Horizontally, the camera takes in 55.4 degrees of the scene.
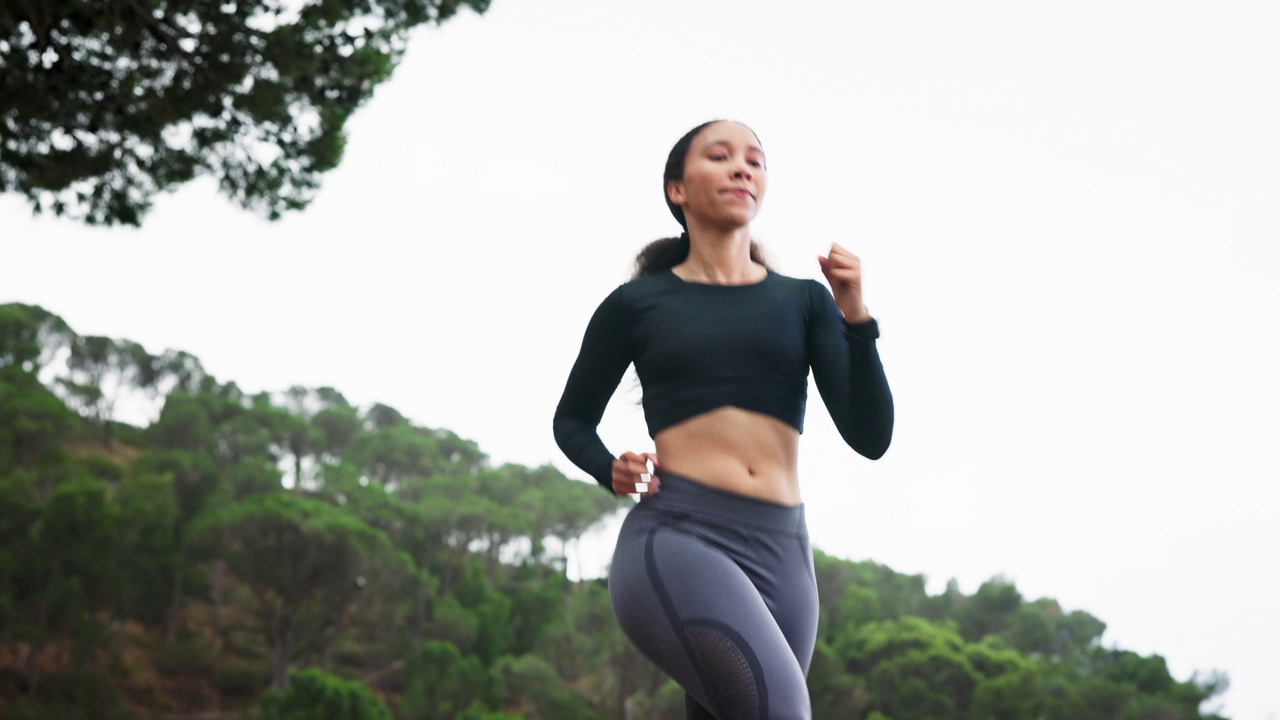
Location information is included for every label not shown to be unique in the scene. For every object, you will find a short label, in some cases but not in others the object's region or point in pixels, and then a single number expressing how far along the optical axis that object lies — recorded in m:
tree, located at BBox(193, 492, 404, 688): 34.97
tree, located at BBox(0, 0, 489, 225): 9.33
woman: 2.22
